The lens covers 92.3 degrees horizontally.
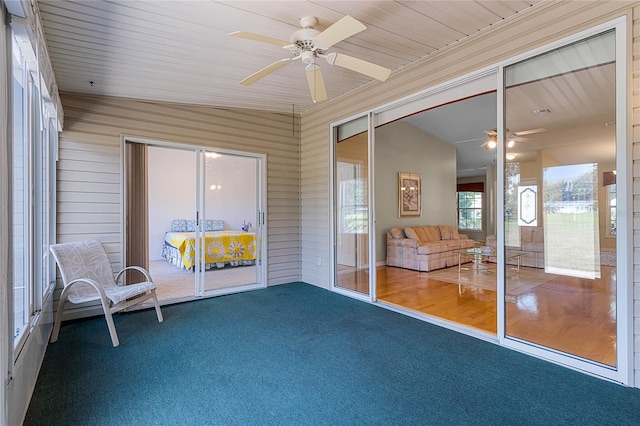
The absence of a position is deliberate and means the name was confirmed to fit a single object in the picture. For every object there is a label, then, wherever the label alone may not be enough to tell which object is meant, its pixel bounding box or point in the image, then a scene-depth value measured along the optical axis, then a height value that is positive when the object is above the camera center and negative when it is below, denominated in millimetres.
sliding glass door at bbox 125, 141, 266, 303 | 4289 -238
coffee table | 5637 -813
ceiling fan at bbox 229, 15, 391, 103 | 2215 +1309
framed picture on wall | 7645 +476
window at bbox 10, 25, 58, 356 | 2035 +189
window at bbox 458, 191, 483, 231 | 11234 +78
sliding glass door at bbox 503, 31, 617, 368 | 2348 +100
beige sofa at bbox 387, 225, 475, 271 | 6383 -777
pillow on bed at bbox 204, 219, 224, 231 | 4677 -190
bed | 5250 -649
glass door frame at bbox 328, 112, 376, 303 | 4223 -40
